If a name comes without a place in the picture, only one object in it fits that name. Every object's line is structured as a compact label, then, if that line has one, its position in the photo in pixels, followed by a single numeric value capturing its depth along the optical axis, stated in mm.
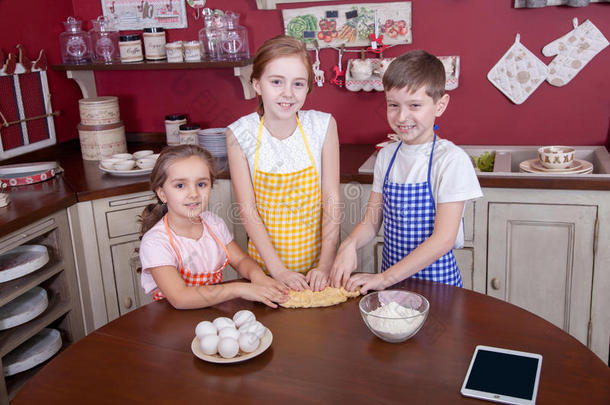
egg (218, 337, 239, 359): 1145
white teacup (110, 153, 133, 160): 2650
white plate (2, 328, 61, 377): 2071
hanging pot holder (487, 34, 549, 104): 2572
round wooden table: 1045
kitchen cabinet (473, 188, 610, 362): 2199
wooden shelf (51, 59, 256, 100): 2631
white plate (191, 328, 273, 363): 1140
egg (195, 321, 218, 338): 1193
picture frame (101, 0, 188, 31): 2932
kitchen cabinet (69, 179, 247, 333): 2348
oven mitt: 2477
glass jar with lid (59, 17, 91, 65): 2896
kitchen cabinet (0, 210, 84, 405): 2031
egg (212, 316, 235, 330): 1221
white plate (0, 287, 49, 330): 2062
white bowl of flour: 1183
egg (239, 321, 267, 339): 1192
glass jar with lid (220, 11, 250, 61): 2734
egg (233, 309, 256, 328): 1246
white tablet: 1025
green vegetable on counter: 2521
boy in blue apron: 1525
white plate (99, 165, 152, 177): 2512
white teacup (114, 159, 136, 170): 2527
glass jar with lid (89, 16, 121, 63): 2912
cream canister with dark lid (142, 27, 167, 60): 2805
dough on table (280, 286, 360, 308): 1377
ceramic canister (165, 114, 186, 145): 2953
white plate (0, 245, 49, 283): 2018
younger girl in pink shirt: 1552
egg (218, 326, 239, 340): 1175
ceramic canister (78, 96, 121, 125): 2781
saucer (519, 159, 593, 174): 2273
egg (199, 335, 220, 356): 1157
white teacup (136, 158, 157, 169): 2553
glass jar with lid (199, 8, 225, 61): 2746
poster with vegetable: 2652
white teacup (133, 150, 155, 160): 2695
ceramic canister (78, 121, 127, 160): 2799
